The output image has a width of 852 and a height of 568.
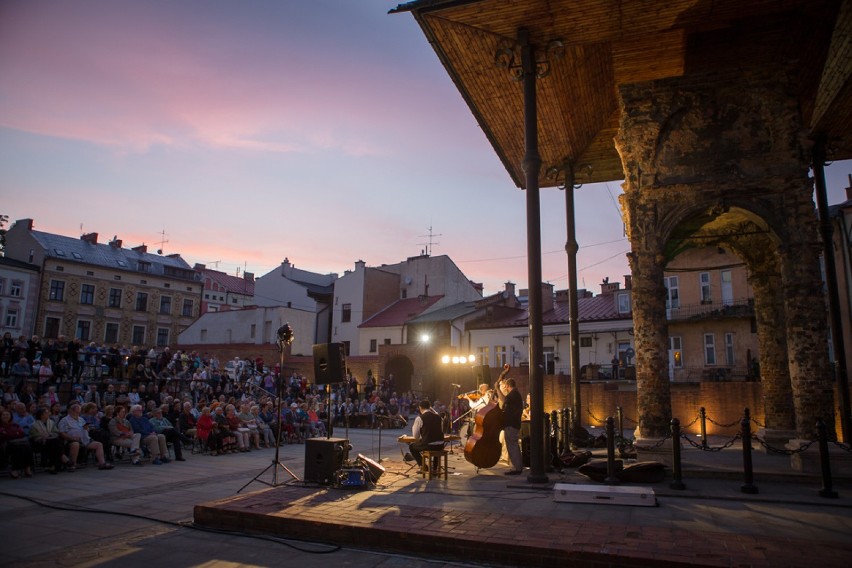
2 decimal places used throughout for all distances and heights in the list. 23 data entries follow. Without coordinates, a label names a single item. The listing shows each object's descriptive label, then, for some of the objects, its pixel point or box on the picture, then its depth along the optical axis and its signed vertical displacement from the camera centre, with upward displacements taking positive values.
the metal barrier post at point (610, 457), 8.38 -1.26
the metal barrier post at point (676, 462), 8.14 -1.29
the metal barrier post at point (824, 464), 7.60 -1.22
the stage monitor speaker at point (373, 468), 8.88 -1.57
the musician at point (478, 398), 12.01 -0.53
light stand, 9.64 +0.68
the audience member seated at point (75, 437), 11.32 -1.41
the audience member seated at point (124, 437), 12.32 -1.51
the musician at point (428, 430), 10.15 -1.08
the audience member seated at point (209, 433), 14.51 -1.63
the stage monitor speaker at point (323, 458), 8.53 -1.35
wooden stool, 10.07 -1.62
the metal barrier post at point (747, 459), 7.89 -1.20
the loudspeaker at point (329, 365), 9.91 +0.17
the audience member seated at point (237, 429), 15.12 -1.61
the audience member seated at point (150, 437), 12.60 -1.54
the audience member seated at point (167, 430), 13.21 -1.44
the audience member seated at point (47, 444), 10.97 -1.50
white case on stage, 7.11 -1.58
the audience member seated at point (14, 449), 10.30 -1.52
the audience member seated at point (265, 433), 16.62 -1.85
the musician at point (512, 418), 10.22 -0.81
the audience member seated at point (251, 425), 16.06 -1.57
